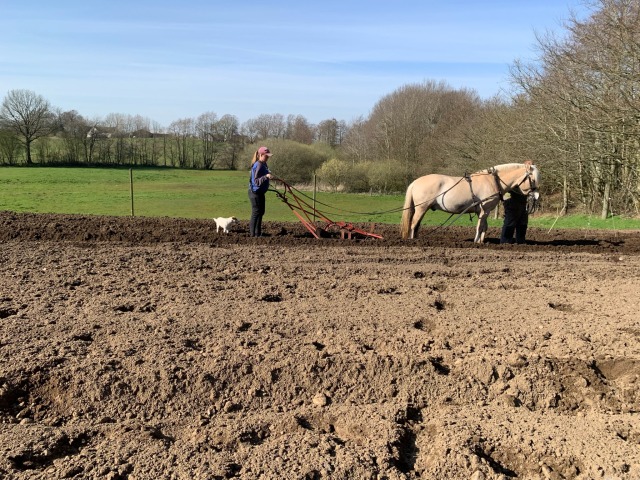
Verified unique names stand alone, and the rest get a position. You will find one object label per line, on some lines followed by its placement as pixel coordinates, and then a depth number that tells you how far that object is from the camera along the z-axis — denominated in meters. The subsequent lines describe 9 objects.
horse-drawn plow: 11.00
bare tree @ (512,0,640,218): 16.91
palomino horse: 10.58
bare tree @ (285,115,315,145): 73.56
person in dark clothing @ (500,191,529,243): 10.88
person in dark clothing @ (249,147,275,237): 10.31
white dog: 11.13
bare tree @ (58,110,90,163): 67.38
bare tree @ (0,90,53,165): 65.31
